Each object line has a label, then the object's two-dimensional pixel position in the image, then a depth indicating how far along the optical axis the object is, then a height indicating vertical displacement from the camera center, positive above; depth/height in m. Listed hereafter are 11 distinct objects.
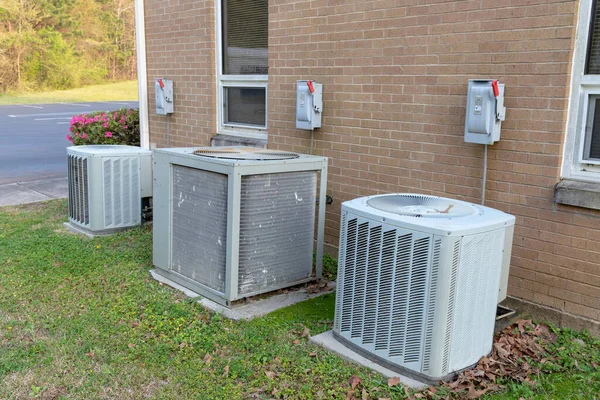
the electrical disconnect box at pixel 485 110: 4.23 -0.09
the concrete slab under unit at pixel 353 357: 3.49 -1.68
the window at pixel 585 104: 3.95 -0.02
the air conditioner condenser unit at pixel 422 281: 3.34 -1.10
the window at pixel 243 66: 6.75 +0.26
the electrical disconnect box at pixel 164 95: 7.80 -0.13
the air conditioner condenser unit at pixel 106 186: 6.63 -1.17
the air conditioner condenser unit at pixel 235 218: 4.52 -1.04
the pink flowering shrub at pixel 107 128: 9.20 -0.70
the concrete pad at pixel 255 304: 4.52 -1.71
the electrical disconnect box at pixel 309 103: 5.63 -0.12
